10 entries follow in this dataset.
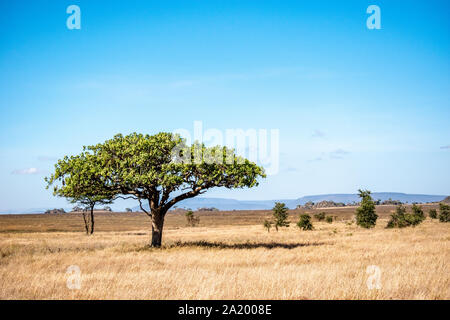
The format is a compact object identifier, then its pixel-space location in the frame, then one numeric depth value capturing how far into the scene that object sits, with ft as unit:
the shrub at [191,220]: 270.61
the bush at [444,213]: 199.41
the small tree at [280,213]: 180.32
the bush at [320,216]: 274.22
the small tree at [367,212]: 162.91
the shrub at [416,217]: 163.12
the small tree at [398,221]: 158.94
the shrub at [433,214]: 240.94
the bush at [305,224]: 171.94
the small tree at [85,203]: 157.63
